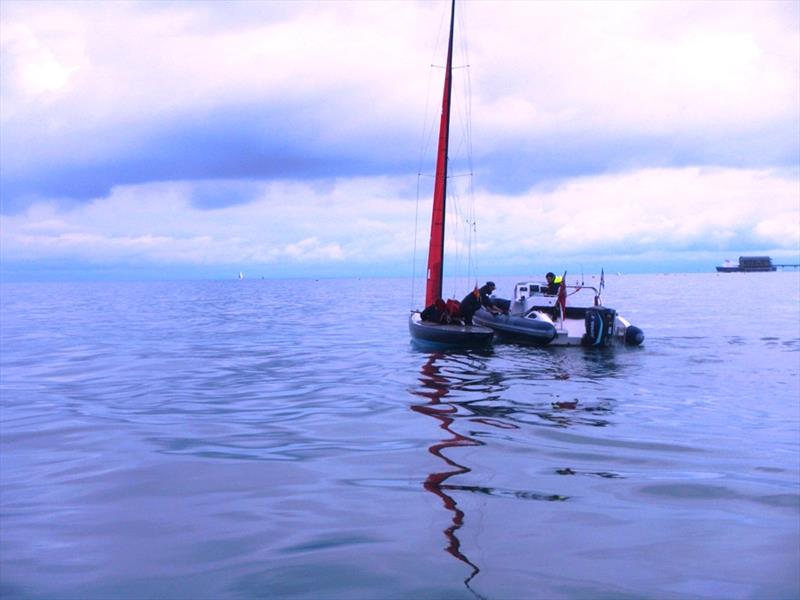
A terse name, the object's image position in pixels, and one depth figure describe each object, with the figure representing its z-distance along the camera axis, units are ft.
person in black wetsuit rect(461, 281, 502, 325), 85.97
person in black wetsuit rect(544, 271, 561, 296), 101.95
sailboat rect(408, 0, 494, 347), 85.15
